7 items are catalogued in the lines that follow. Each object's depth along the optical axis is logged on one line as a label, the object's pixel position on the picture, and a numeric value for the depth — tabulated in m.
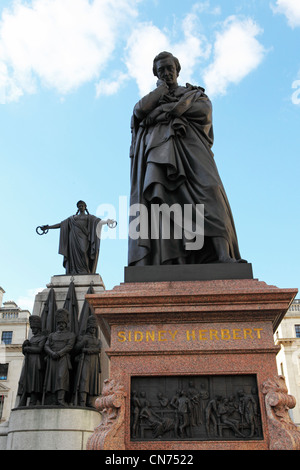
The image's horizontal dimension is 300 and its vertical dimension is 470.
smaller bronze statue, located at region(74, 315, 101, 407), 13.09
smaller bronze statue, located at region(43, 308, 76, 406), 12.91
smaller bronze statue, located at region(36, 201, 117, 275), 17.60
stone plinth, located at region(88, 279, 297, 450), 5.35
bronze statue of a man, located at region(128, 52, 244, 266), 7.09
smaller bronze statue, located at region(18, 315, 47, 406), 13.20
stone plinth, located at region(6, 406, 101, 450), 12.30
